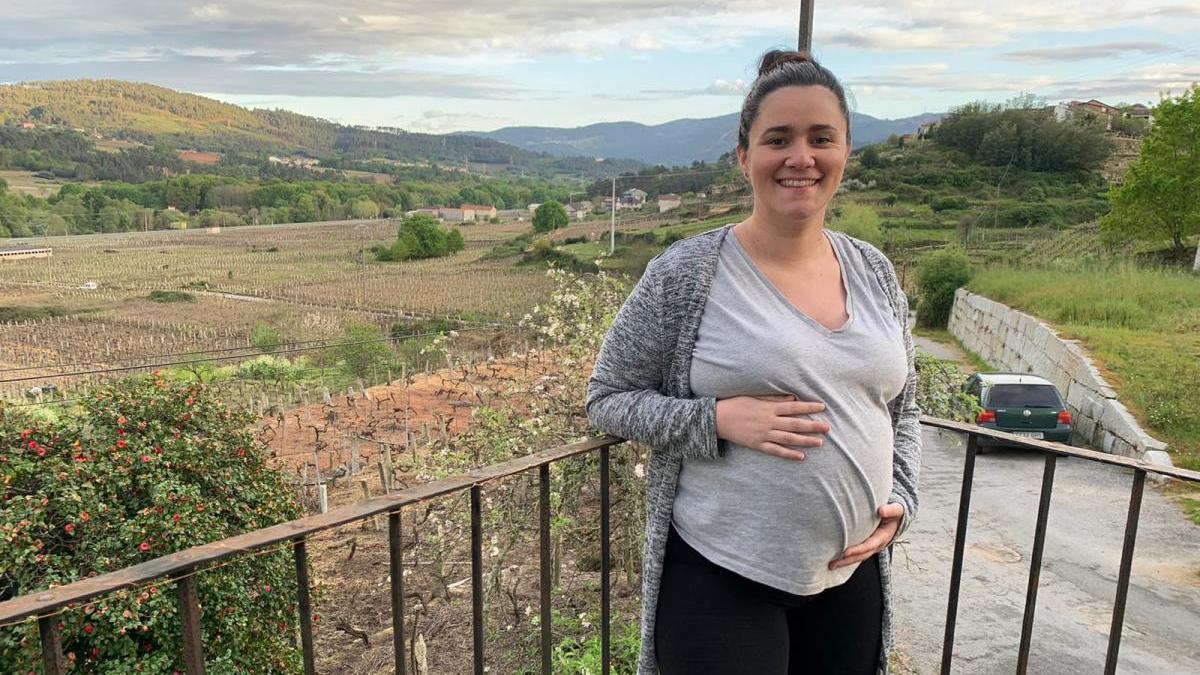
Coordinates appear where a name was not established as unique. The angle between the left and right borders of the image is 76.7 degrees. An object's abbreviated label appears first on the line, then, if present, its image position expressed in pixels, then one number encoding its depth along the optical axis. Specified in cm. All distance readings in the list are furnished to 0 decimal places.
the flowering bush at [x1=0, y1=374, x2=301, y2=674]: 319
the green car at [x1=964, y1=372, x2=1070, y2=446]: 995
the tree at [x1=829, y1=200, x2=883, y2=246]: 3394
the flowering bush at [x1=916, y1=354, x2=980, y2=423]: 527
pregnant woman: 118
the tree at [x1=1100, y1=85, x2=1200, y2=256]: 2053
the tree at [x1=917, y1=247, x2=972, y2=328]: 2458
